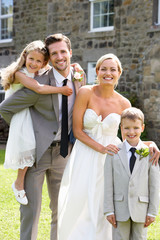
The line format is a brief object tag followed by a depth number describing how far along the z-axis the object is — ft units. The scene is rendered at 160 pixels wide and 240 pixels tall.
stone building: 34.14
